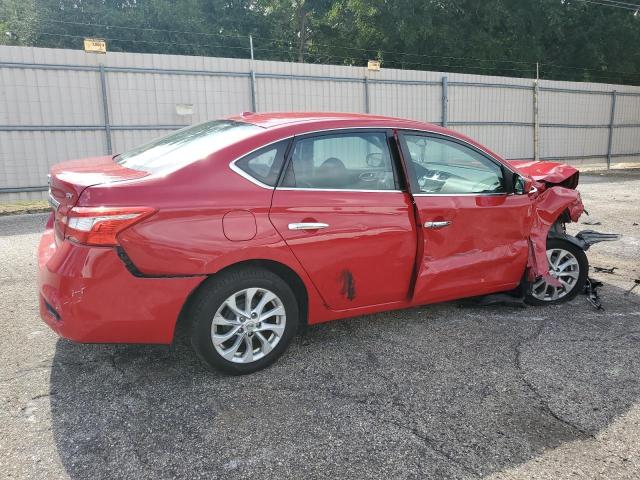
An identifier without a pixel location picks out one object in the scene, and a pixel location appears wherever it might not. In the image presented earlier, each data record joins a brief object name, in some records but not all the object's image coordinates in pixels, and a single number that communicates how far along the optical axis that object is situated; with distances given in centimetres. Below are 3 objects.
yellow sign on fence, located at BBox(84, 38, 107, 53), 994
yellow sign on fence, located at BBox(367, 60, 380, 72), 1334
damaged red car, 284
